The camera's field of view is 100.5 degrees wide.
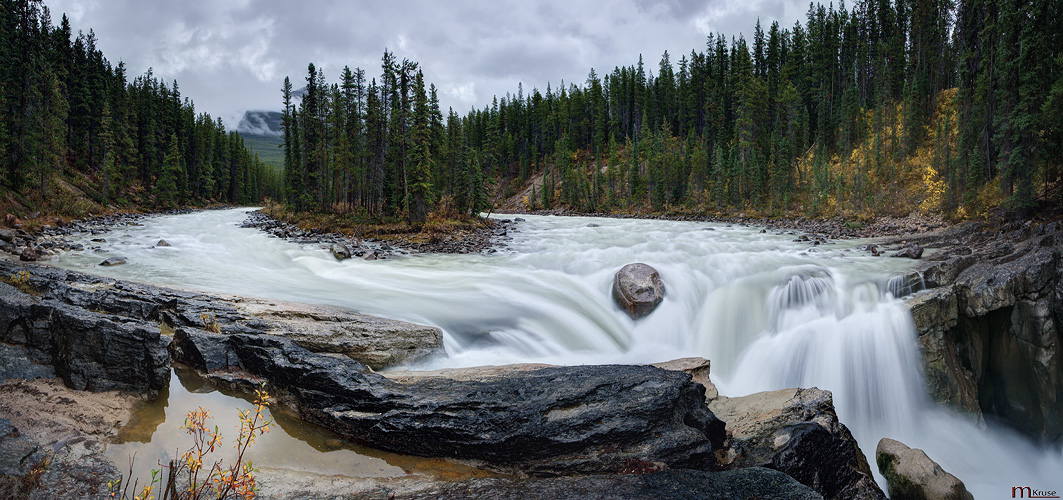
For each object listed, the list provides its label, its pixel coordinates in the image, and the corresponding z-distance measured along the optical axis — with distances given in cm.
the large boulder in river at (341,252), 1978
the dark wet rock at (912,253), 1602
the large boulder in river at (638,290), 1225
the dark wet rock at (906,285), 1156
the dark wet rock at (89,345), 558
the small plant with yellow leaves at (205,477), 284
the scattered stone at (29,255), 1415
